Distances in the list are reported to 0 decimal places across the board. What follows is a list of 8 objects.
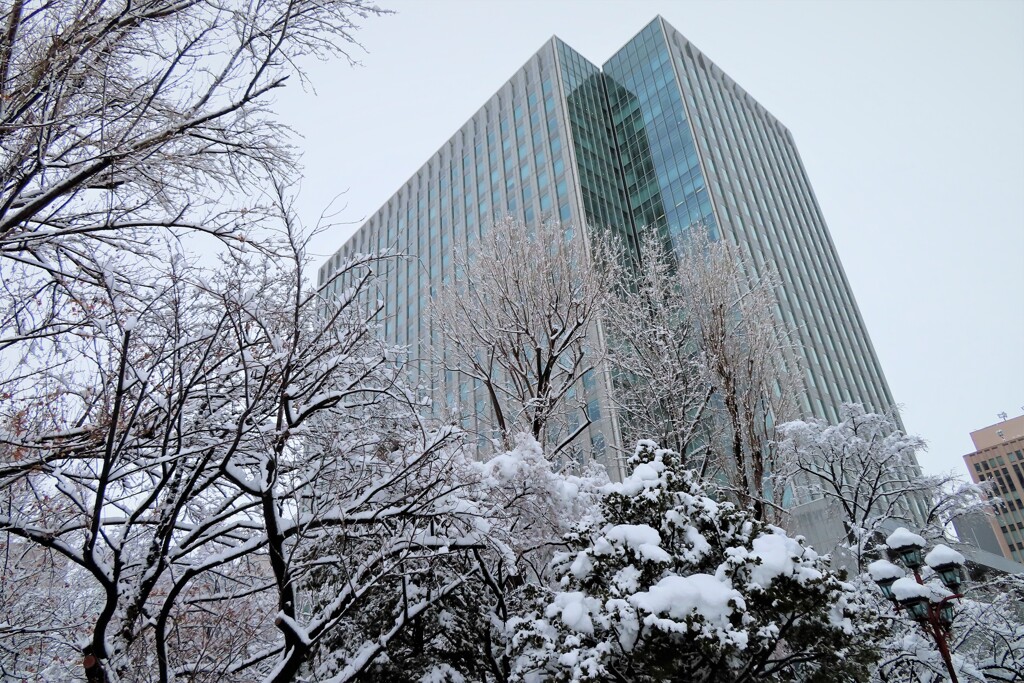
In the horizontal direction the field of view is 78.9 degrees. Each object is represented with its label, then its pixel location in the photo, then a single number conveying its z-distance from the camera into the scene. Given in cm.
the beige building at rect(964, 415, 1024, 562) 8900
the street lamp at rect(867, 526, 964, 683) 793
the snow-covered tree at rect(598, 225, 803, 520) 1224
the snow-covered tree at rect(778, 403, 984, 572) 1488
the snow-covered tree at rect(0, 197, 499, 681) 451
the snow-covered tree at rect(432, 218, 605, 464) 1257
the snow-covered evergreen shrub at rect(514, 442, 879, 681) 621
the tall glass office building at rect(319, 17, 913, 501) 4316
